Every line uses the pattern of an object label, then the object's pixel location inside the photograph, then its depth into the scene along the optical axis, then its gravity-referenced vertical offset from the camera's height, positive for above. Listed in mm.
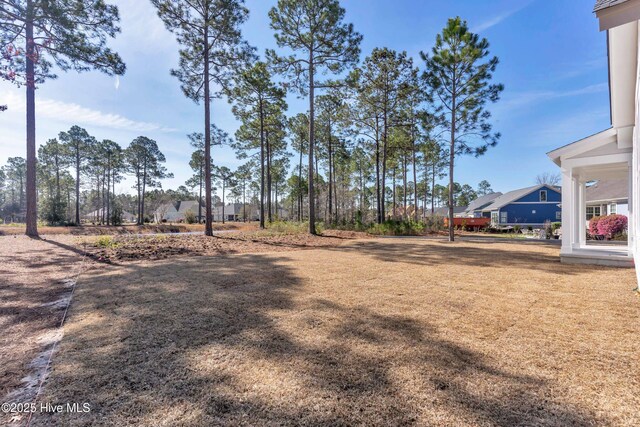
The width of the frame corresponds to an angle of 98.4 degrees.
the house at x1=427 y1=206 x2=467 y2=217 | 51531 +582
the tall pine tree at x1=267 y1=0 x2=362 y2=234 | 12367 +8160
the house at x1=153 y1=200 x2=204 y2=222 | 60250 +1547
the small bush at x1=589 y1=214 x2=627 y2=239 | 13109 -630
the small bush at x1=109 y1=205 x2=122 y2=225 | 27859 -259
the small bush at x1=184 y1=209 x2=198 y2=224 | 36969 -352
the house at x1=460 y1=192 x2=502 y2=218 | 40028 +1218
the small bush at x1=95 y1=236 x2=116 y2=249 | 8533 -873
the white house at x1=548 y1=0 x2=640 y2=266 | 4359 +1454
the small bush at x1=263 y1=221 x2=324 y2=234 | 13751 -709
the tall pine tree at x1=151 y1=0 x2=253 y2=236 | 10766 +7158
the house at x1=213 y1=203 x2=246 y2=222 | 63122 +826
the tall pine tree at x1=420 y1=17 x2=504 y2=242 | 11656 +5945
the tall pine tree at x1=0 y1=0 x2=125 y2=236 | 8406 +6058
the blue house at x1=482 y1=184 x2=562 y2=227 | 31048 +622
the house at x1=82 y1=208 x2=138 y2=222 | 54012 -82
